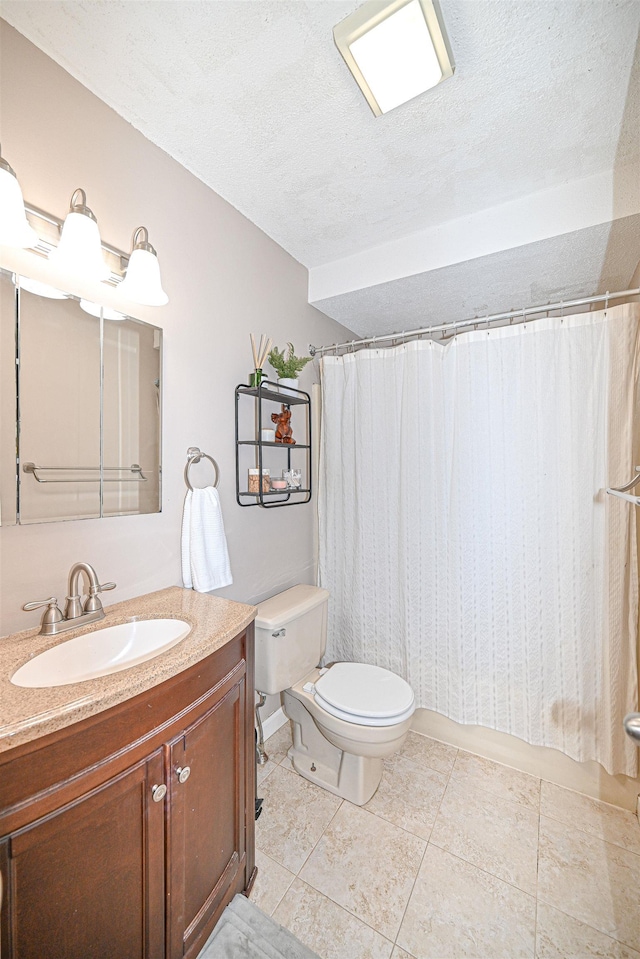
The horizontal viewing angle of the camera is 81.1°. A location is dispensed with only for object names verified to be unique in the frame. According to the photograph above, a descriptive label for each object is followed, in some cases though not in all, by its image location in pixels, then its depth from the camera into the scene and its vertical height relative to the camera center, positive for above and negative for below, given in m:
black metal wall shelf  1.64 +0.14
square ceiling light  0.91 +1.13
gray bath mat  1.02 -1.31
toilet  1.46 -0.92
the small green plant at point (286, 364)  1.75 +0.53
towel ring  1.43 +0.07
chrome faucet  0.97 -0.36
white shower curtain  1.52 -0.23
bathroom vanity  0.62 -0.66
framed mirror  0.96 +0.19
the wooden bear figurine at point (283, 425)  1.82 +0.24
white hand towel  1.39 -0.26
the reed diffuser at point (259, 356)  1.64 +0.54
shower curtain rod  1.48 +0.71
